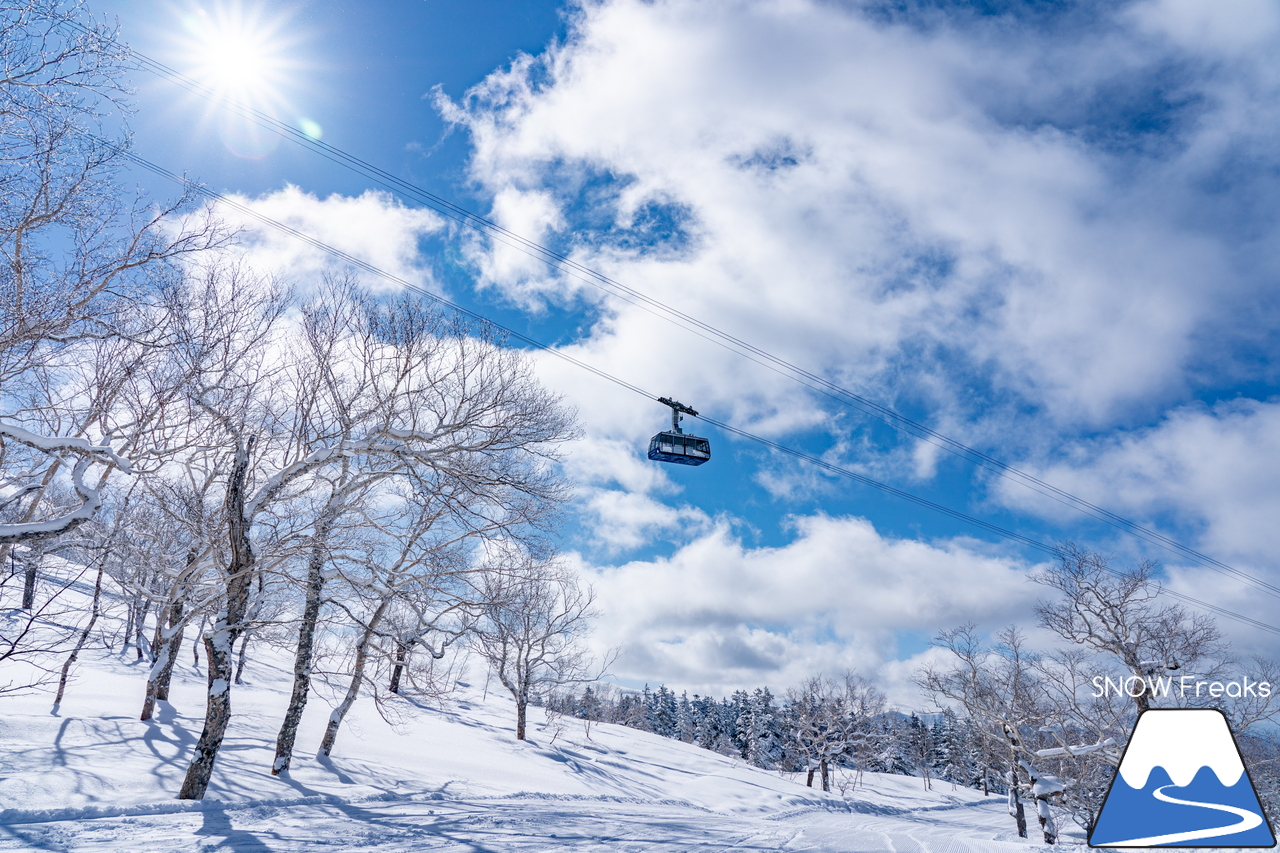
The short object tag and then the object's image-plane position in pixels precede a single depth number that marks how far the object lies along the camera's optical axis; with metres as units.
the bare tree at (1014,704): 26.57
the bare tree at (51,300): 7.21
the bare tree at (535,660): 33.95
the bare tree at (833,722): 62.74
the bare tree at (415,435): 12.23
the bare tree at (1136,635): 22.08
